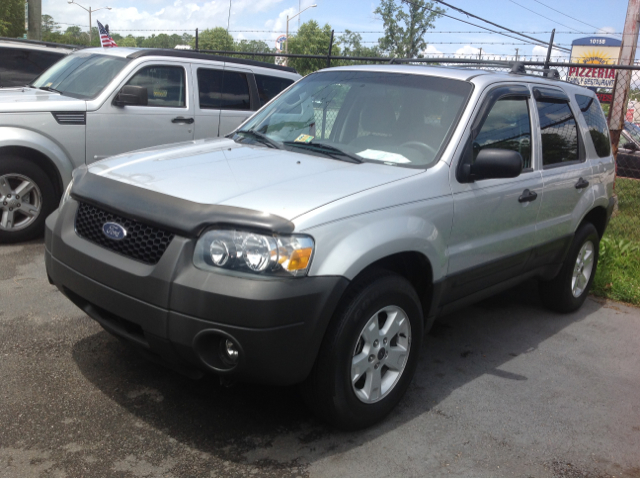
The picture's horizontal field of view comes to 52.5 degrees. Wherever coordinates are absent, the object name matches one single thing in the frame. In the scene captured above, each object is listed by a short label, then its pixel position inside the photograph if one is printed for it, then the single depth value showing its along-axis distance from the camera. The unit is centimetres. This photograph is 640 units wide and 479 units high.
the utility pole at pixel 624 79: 892
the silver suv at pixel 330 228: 279
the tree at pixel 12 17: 3581
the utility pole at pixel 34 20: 1430
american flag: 1435
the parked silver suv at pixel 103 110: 605
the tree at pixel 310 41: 6779
